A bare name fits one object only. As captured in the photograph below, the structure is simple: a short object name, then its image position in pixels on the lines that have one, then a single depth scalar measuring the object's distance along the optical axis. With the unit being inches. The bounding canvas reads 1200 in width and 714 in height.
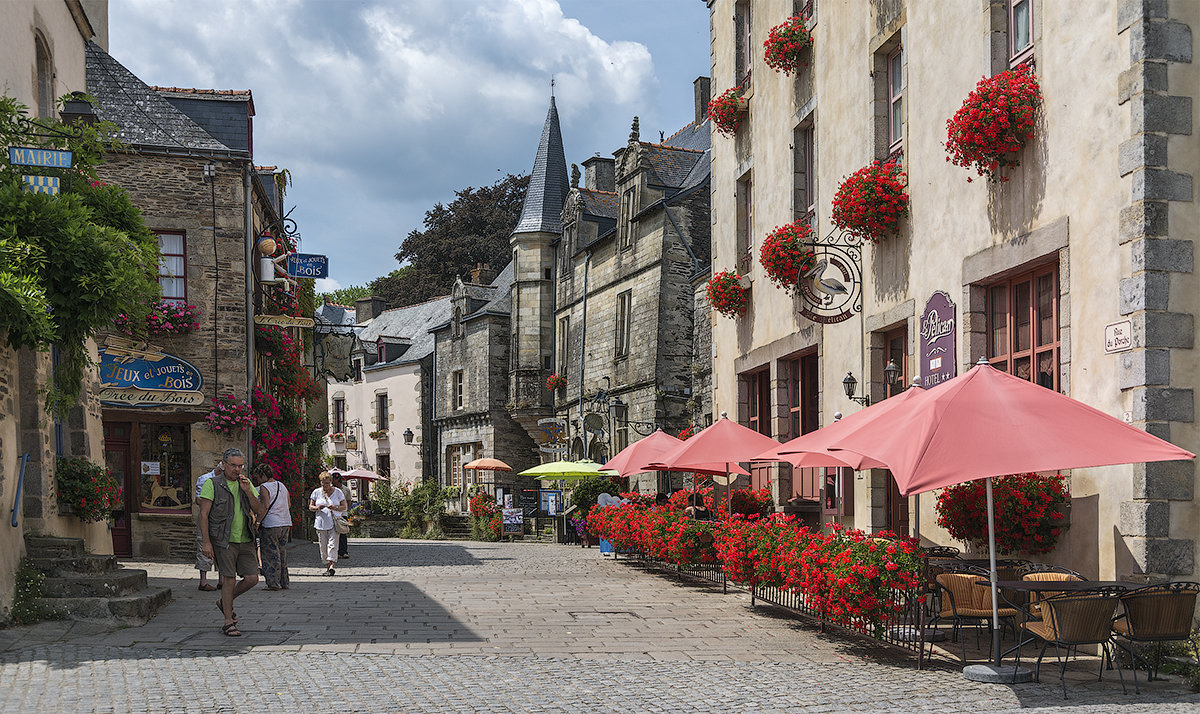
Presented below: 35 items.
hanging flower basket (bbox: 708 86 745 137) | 643.5
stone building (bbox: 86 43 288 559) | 688.4
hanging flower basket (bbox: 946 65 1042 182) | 344.8
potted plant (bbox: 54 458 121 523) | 463.8
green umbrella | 938.7
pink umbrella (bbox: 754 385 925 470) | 322.3
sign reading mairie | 362.6
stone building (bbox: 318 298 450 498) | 1731.1
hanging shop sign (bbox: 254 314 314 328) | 719.1
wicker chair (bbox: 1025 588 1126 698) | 254.8
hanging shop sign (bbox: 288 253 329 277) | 740.0
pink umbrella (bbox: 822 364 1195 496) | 252.1
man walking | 355.6
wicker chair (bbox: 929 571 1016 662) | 299.5
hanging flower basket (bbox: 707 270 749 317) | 625.6
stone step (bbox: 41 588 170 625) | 369.7
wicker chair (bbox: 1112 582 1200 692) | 256.8
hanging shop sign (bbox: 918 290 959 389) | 397.7
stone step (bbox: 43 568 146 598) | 386.3
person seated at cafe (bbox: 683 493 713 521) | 659.4
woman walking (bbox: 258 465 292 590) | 516.4
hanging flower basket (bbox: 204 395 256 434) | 689.0
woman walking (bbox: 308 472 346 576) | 625.6
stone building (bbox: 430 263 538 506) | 1511.2
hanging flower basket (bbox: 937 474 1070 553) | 319.0
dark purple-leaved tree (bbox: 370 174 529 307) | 1868.8
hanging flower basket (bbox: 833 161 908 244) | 443.2
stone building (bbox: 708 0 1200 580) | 289.4
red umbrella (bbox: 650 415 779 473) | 514.3
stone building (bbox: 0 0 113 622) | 388.5
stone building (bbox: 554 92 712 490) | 1063.0
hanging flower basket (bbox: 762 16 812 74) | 552.1
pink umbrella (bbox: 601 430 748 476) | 628.7
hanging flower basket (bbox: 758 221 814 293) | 518.0
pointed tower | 1402.6
